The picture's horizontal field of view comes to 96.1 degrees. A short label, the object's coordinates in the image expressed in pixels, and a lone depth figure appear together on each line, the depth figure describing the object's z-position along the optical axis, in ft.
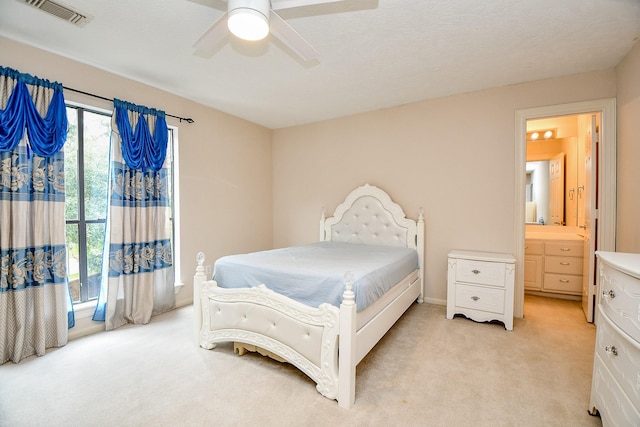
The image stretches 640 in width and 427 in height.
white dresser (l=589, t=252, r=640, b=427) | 3.97
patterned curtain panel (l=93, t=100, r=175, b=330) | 9.40
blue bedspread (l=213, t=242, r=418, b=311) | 6.66
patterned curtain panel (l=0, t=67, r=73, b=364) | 7.32
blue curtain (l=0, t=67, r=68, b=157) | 7.30
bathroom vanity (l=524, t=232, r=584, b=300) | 12.19
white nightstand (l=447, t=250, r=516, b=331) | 9.52
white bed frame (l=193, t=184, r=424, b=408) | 5.85
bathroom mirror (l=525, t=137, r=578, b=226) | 13.91
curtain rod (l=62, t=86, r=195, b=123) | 8.64
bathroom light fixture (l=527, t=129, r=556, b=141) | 14.07
